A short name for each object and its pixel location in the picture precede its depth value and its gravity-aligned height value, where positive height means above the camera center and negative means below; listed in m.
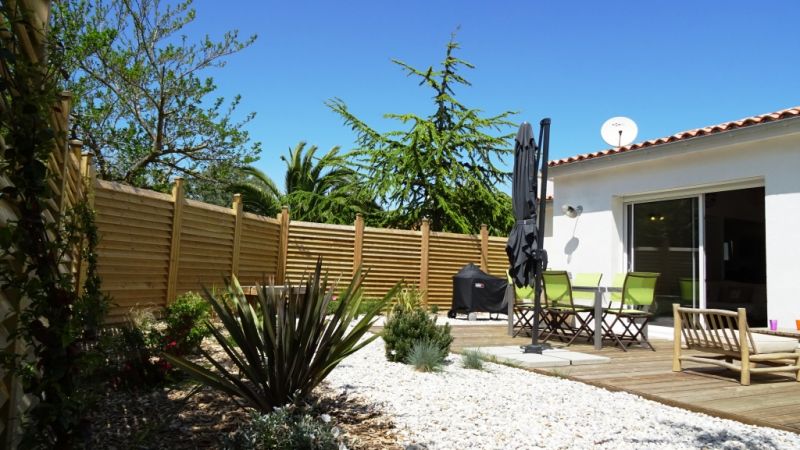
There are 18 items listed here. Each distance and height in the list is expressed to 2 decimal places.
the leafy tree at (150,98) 11.70 +3.63
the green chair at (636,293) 7.17 -0.05
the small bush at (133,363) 4.20 -0.72
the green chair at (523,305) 8.45 -0.31
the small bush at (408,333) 5.75 -0.54
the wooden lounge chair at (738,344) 5.09 -0.47
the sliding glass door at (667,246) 8.53 +0.68
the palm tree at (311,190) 18.44 +2.86
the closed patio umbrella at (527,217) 6.43 +0.78
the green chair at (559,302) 7.52 -0.22
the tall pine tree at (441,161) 16.48 +3.44
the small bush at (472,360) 5.44 -0.74
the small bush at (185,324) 5.03 -0.50
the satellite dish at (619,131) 10.48 +2.85
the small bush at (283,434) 2.79 -0.79
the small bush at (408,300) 6.25 -0.23
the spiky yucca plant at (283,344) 3.25 -0.40
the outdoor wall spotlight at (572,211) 10.09 +1.32
